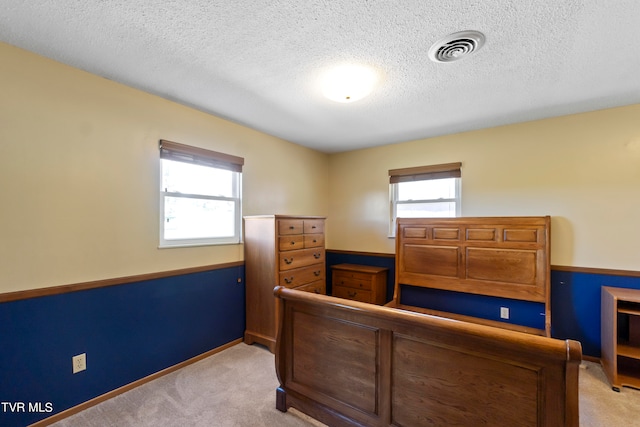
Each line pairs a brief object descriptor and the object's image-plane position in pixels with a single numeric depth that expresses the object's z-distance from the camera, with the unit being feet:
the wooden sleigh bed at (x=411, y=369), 3.97
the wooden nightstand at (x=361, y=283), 11.95
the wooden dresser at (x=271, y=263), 9.59
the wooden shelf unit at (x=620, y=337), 7.50
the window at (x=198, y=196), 8.52
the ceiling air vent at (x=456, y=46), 5.37
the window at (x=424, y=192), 11.55
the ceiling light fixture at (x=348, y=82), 6.63
